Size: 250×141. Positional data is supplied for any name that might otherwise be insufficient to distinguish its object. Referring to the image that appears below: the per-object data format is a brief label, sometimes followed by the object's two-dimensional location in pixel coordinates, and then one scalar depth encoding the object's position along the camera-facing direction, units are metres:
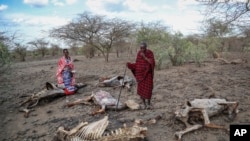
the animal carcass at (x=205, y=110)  4.86
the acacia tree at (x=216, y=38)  8.20
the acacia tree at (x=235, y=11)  7.49
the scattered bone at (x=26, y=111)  6.49
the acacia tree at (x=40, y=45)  34.97
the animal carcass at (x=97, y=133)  3.98
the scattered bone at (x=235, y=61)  14.70
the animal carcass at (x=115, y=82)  9.09
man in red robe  6.30
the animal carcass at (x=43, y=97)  7.42
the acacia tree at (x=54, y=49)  37.41
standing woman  8.24
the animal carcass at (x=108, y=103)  6.29
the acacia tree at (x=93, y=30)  18.88
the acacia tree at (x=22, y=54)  30.68
